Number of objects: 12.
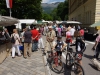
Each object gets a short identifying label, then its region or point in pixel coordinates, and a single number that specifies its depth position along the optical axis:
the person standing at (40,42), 6.87
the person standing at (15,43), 5.34
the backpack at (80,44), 3.57
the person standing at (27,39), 5.32
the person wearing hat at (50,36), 5.37
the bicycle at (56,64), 3.75
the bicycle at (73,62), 3.22
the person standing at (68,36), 5.39
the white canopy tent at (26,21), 12.27
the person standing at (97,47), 4.69
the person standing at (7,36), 5.75
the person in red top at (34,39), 6.34
